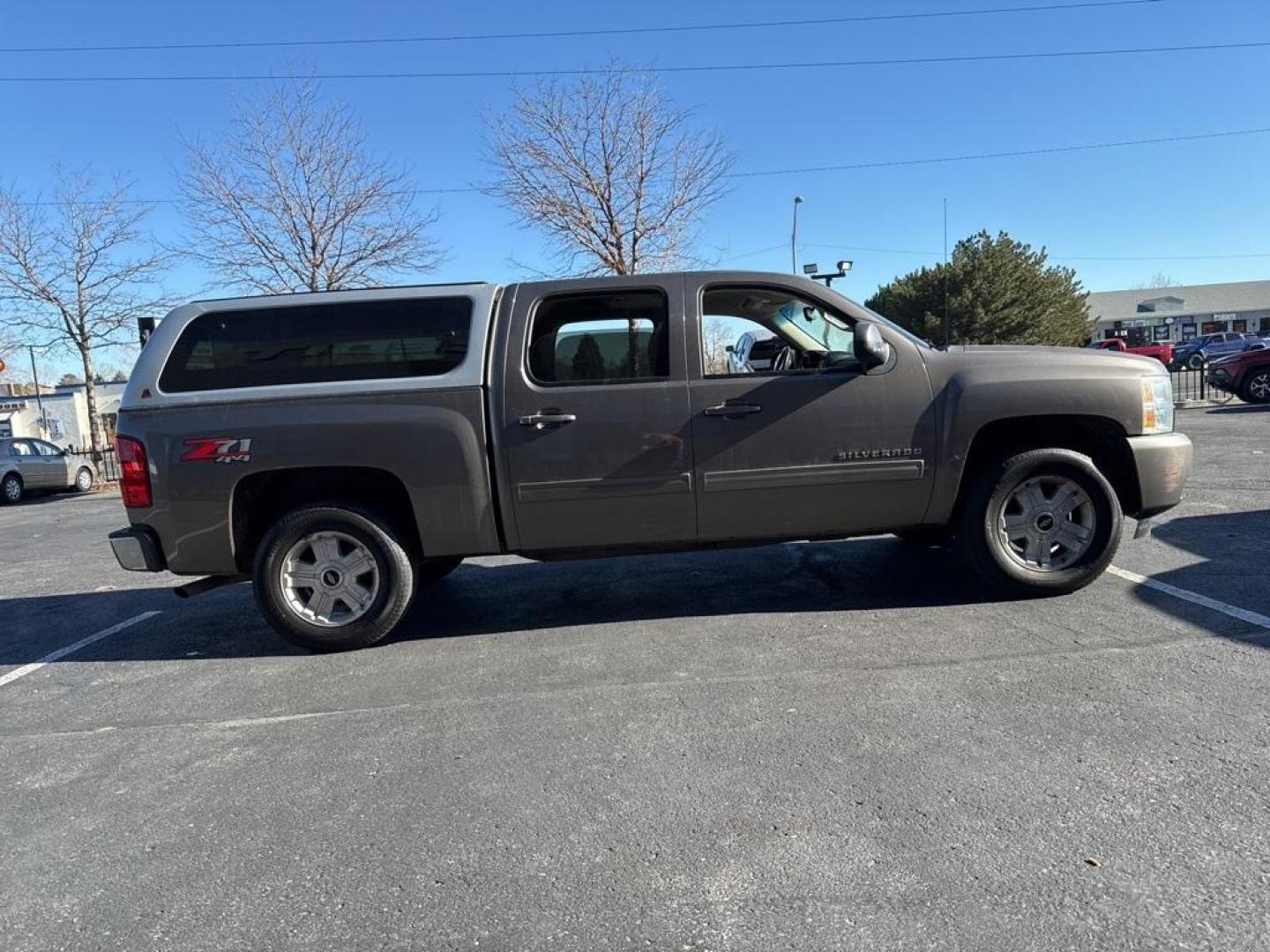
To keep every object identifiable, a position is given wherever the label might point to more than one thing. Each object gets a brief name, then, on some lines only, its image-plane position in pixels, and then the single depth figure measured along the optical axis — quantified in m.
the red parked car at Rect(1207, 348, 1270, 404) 18.61
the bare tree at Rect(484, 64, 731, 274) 20.84
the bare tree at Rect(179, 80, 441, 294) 20.86
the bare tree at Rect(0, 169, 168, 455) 21.31
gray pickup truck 4.66
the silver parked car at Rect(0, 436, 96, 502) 18.45
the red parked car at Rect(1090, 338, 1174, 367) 42.62
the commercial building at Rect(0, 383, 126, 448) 37.34
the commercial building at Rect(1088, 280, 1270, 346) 68.81
